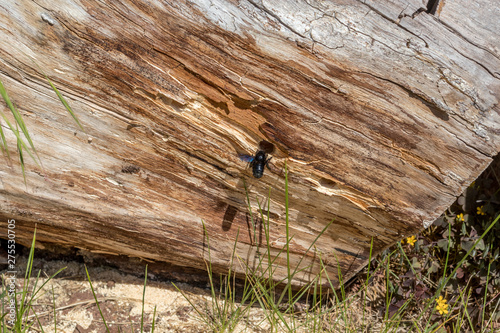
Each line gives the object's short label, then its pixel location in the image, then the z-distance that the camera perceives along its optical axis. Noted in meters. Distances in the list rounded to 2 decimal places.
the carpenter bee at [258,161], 2.17
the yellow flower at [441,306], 2.72
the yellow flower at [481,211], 3.09
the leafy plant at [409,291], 2.89
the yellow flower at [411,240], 2.89
